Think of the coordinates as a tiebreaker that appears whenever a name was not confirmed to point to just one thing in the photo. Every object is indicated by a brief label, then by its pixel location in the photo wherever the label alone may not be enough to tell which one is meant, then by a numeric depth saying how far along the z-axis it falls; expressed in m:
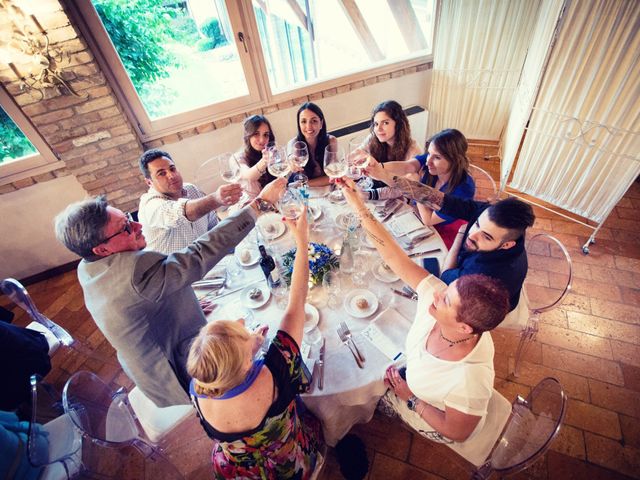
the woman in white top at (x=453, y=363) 1.16
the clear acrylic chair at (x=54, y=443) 1.48
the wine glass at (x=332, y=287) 1.73
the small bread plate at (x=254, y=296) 1.76
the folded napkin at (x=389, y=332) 1.52
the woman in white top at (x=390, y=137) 2.73
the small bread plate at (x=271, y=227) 2.18
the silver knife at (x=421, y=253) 1.96
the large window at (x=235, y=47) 3.18
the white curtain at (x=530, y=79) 2.92
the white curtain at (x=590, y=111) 2.56
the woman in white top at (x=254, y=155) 2.75
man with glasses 1.36
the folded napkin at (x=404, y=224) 2.11
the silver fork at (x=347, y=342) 1.48
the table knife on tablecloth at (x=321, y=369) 1.44
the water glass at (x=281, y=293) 1.76
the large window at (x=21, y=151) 3.00
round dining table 1.47
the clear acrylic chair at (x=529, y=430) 1.20
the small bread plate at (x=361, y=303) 1.65
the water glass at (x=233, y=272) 1.95
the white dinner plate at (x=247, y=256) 2.03
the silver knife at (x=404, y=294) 1.71
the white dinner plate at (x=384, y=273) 1.81
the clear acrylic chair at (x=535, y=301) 1.90
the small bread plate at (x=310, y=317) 1.63
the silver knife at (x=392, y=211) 2.24
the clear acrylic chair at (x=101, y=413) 1.42
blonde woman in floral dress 1.08
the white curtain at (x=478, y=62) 3.68
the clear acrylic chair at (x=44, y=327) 2.13
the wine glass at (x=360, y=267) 1.83
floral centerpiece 1.74
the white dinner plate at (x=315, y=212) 2.31
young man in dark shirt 1.59
